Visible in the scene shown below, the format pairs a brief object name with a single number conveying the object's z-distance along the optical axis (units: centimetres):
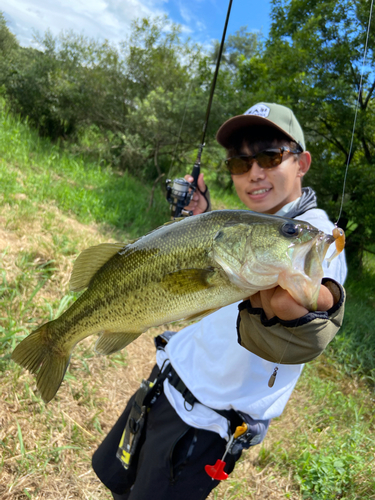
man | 47
